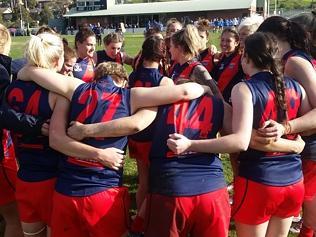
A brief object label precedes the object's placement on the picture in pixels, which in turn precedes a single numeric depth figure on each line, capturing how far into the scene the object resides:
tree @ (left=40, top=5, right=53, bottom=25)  81.54
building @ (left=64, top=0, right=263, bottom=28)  63.58
